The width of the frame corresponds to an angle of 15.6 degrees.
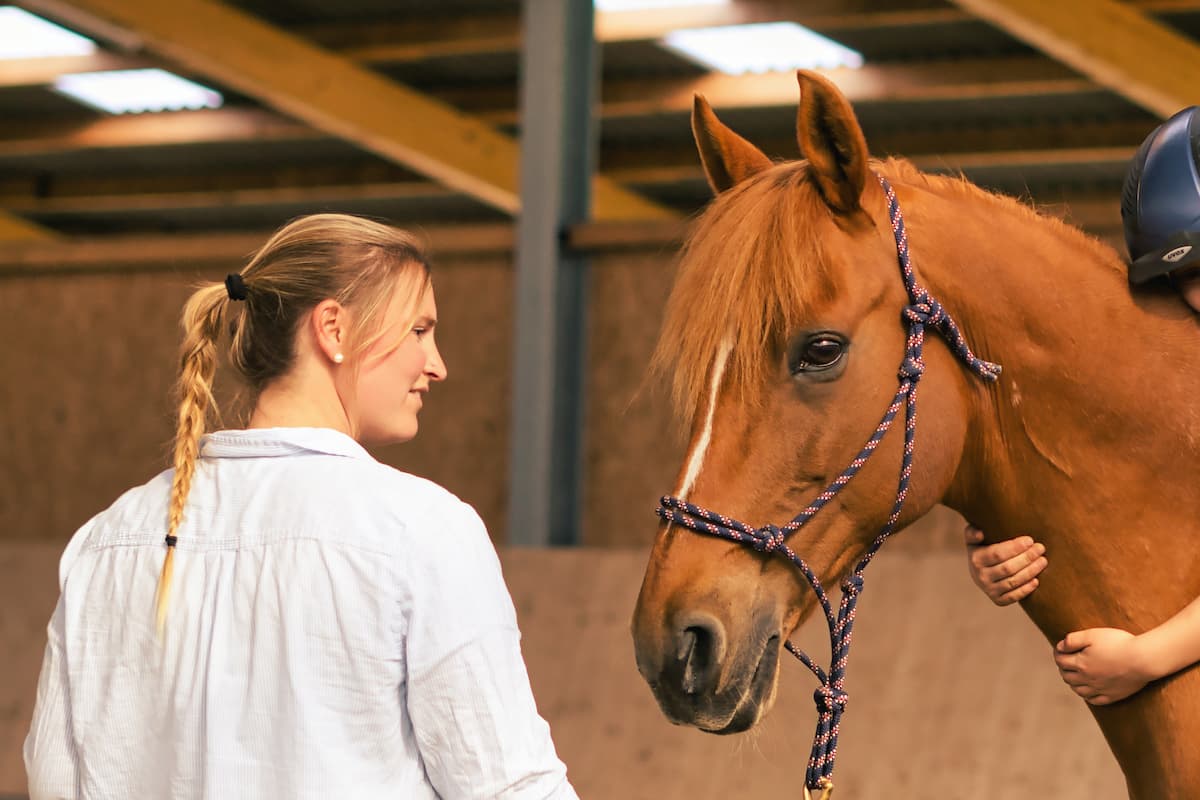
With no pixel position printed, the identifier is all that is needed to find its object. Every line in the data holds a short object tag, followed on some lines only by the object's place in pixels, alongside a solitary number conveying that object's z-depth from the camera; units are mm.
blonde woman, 4233
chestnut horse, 4536
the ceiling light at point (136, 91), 13544
